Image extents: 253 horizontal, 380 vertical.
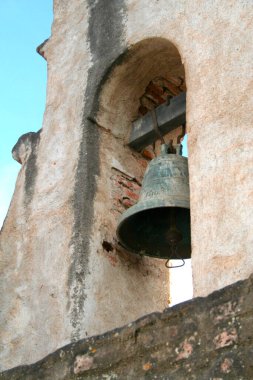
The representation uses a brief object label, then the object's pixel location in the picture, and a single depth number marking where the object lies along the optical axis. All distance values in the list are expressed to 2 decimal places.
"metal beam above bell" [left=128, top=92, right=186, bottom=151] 5.08
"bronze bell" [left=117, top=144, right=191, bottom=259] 4.51
